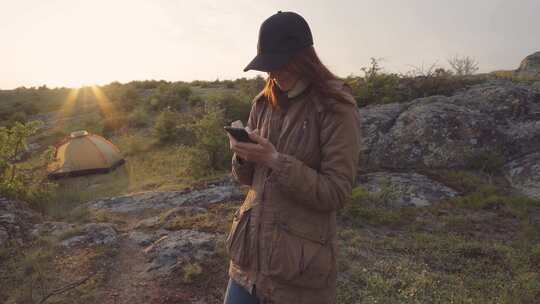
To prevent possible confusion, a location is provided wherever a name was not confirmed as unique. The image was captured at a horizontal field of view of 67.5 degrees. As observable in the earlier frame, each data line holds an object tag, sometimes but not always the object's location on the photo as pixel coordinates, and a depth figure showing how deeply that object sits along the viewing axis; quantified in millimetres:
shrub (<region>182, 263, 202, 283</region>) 4574
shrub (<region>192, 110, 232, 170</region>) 9789
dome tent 10766
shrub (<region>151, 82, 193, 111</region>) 18188
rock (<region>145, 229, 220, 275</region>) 4906
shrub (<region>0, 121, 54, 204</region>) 7219
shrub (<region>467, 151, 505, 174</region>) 8086
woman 1823
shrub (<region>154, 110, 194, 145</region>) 13484
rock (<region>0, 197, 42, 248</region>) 5586
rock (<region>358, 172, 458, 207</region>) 6891
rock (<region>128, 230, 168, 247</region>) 5684
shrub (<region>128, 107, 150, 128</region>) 16297
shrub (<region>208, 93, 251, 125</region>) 14281
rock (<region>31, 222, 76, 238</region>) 5863
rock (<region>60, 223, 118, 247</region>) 5578
